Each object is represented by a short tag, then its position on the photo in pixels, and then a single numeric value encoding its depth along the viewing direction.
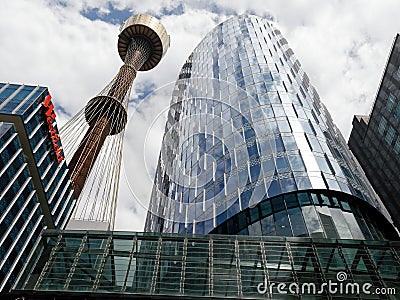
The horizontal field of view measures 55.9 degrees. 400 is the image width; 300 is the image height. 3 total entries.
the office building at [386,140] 51.62
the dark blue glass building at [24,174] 50.97
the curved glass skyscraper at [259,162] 33.28
